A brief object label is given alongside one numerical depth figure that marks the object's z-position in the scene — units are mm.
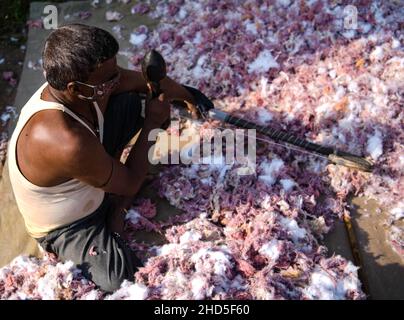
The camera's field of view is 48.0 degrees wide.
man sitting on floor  2068
